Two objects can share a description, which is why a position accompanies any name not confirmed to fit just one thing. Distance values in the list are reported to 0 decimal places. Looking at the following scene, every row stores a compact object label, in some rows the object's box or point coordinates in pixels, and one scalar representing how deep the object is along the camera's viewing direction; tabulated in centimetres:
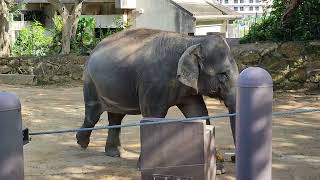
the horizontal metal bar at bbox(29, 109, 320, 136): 386
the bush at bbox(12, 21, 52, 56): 1698
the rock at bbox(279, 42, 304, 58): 1177
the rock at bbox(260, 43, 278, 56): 1199
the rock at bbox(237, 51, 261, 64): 1217
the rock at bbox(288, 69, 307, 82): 1165
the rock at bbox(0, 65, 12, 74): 1541
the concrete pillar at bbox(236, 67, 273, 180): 324
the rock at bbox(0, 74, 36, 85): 1470
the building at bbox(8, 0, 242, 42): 2298
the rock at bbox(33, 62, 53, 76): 1477
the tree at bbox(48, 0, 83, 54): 1541
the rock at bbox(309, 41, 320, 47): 1163
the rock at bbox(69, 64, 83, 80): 1445
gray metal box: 462
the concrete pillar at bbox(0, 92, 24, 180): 291
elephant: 567
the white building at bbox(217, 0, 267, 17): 7094
